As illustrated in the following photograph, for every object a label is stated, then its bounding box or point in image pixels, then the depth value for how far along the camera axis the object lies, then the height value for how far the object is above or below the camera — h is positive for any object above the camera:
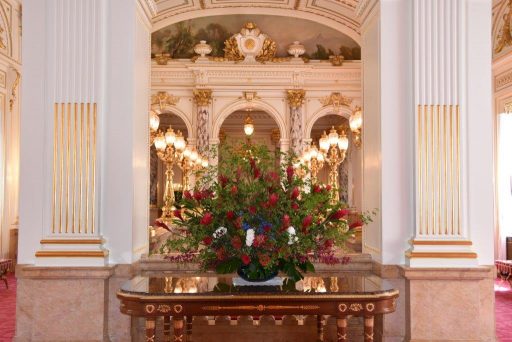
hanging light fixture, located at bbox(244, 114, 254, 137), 18.48 +1.75
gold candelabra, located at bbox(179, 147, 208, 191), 13.24 +0.55
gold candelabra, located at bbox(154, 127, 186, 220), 11.61 +0.71
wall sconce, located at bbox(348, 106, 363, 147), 10.19 +1.02
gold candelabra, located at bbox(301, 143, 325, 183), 15.05 +0.66
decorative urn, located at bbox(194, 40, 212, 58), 17.19 +3.80
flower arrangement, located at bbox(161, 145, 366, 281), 4.18 -0.24
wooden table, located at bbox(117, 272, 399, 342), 4.18 -0.79
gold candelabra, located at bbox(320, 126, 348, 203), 10.68 +0.76
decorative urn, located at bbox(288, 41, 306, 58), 17.31 +3.81
